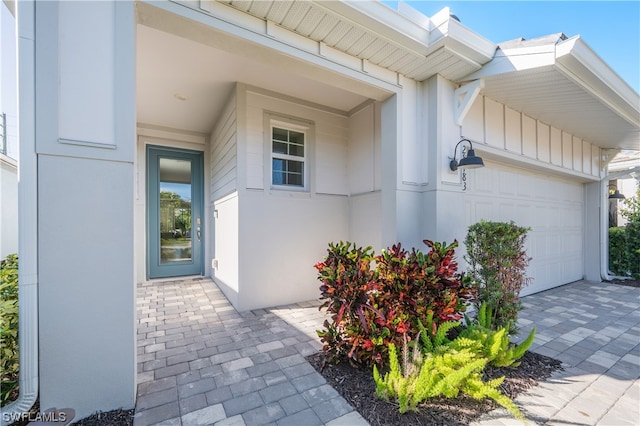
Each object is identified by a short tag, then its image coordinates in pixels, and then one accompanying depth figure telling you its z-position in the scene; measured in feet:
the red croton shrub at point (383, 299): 7.45
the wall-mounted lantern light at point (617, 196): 20.23
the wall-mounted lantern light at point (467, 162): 10.44
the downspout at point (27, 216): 5.45
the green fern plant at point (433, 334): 7.44
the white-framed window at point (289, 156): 14.12
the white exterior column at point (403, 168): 10.94
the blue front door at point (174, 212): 18.34
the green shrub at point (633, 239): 21.31
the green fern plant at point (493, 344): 7.43
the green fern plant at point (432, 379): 5.88
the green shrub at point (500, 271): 9.02
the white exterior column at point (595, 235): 20.99
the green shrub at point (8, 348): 5.82
